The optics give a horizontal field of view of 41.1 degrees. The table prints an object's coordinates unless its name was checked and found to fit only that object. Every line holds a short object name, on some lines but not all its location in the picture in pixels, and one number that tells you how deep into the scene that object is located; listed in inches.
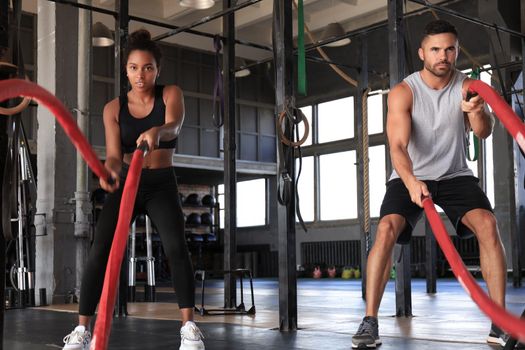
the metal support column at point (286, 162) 163.9
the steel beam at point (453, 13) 193.3
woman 115.0
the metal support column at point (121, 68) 208.4
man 118.7
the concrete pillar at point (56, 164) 279.7
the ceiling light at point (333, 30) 391.9
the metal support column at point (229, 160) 222.1
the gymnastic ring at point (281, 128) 163.1
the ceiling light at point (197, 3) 312.7
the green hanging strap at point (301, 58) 166.1
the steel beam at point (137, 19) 208.1
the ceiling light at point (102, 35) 385.4
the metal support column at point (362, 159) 260.2
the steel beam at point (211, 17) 188.2
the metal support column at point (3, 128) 76.7
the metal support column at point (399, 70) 187.2
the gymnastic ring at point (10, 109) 78.5
